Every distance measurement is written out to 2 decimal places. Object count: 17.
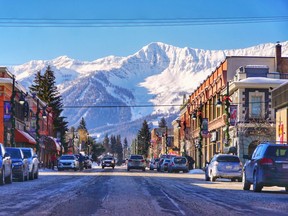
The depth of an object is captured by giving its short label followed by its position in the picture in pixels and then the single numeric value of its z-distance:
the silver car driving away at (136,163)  68.38
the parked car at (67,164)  62.69
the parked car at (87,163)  80.96
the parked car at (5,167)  27.20
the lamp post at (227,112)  50.36
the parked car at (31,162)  34.91
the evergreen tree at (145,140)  195.12
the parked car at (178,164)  62.72
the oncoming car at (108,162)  86.12
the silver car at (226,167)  35.94
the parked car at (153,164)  80.84
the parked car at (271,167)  23.67
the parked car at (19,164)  31.89
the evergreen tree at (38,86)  110.25
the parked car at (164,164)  66.71
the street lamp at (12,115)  52.76
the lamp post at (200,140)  66.19
